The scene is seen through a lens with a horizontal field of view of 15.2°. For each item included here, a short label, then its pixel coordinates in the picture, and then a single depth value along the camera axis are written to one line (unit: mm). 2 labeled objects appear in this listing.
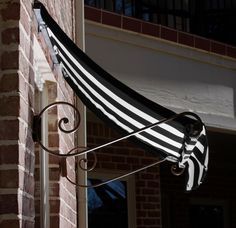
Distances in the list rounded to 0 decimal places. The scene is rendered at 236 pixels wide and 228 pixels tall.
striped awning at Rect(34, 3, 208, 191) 4249
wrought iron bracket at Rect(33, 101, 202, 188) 3713
